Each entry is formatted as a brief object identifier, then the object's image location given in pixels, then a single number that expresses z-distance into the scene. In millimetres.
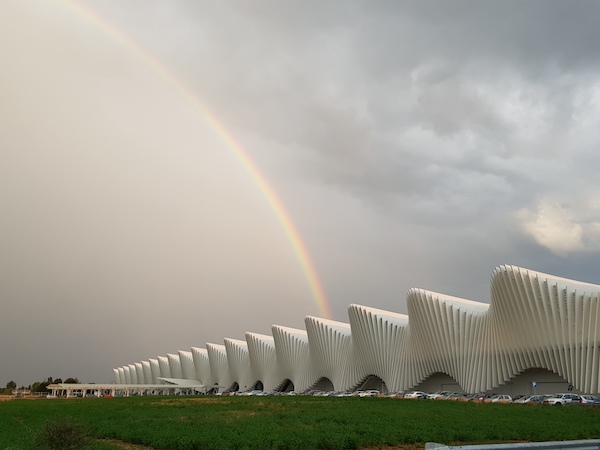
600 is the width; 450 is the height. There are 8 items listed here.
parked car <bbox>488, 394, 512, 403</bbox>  47669
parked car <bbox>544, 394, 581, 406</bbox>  41562
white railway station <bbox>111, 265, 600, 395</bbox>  48062
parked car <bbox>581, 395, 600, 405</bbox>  39978
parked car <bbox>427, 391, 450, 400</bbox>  53869
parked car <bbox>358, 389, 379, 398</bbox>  66519
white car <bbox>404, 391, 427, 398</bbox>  57188
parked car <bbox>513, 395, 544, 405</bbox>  43125
